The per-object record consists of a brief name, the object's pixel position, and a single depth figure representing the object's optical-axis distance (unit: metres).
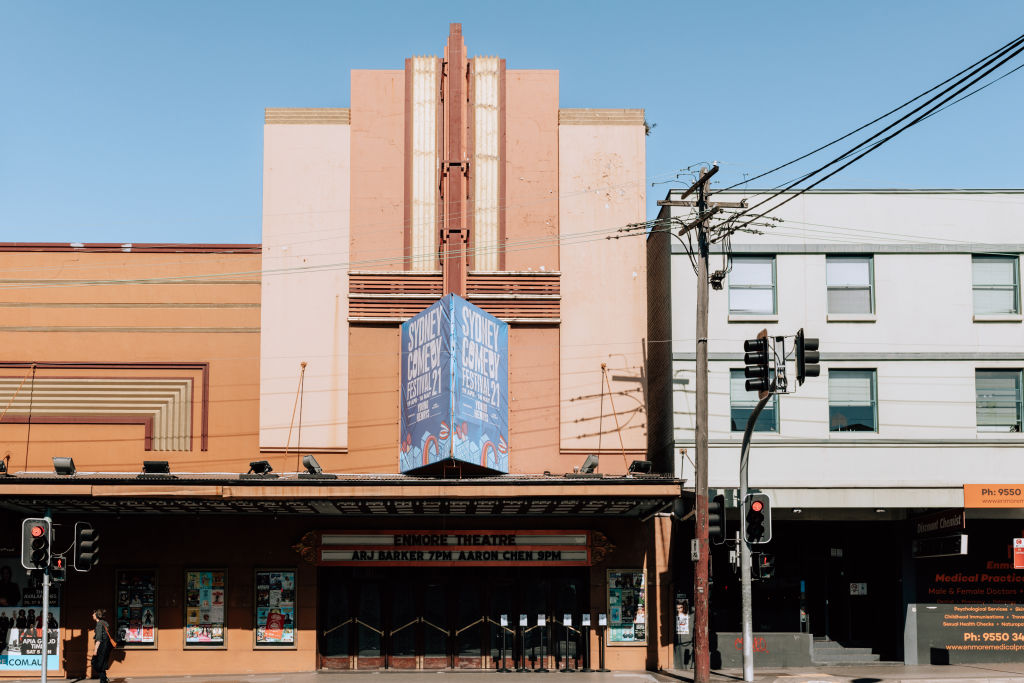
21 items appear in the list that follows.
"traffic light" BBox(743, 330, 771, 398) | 24.98
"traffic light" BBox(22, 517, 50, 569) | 24.30
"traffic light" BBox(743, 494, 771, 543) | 25.47
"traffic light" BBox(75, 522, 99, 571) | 25.02
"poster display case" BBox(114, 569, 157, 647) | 30.66
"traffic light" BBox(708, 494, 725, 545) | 25.92
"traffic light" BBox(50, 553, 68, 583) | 24.95
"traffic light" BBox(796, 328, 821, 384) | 23.66
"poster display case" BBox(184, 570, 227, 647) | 30.70
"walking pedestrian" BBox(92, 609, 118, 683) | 27.36
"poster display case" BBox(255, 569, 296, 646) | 30.77
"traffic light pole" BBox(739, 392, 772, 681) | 26.25
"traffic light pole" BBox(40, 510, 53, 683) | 23.75
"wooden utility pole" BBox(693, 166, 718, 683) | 26.33
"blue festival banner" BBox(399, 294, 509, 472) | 28.77
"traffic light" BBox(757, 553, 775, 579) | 25.44
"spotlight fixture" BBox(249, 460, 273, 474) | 28.50
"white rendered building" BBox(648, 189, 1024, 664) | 29.84
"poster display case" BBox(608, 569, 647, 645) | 30.83
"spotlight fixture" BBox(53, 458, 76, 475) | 27.63
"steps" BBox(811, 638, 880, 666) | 31.78
